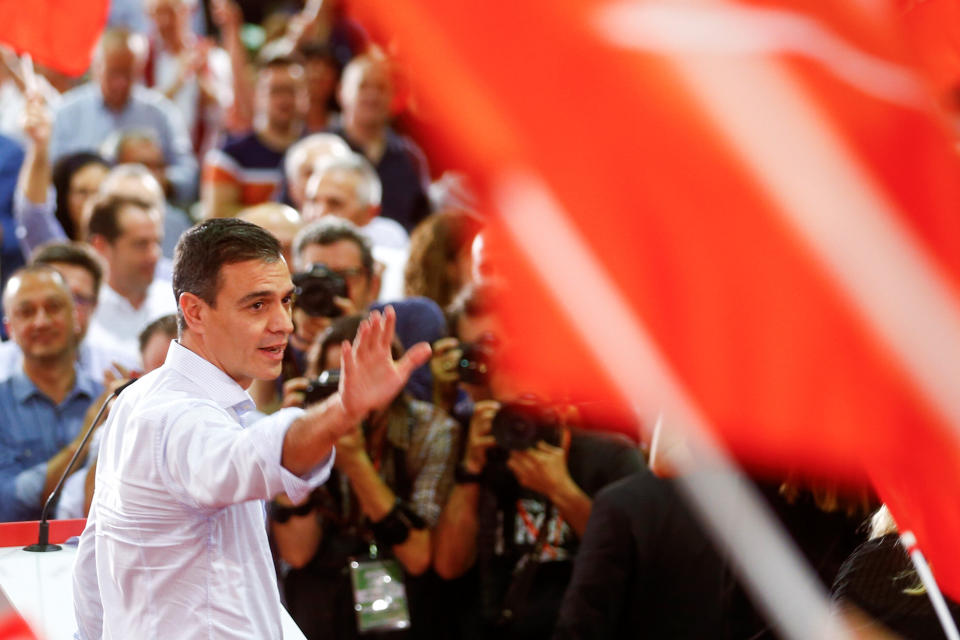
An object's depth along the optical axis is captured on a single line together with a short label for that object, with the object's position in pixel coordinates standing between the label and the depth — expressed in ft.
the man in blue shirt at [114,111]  45.55
